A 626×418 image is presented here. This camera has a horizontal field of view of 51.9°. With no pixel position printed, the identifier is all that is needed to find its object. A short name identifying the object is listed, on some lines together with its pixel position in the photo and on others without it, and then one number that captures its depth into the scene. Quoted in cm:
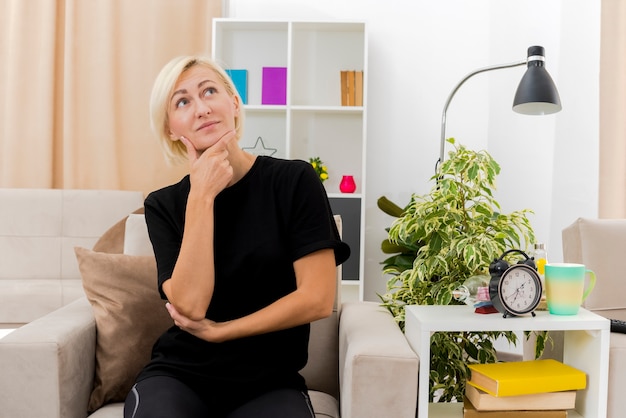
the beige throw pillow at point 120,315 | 157
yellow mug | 155
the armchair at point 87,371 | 134
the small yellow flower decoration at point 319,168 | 356
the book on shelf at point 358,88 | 351
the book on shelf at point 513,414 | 149
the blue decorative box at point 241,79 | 355
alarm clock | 149
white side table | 143
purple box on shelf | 352
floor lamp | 215
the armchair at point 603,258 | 184
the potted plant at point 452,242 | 185
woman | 133
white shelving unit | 370
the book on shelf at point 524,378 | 146
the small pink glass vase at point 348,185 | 354
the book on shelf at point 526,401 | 149
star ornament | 368
